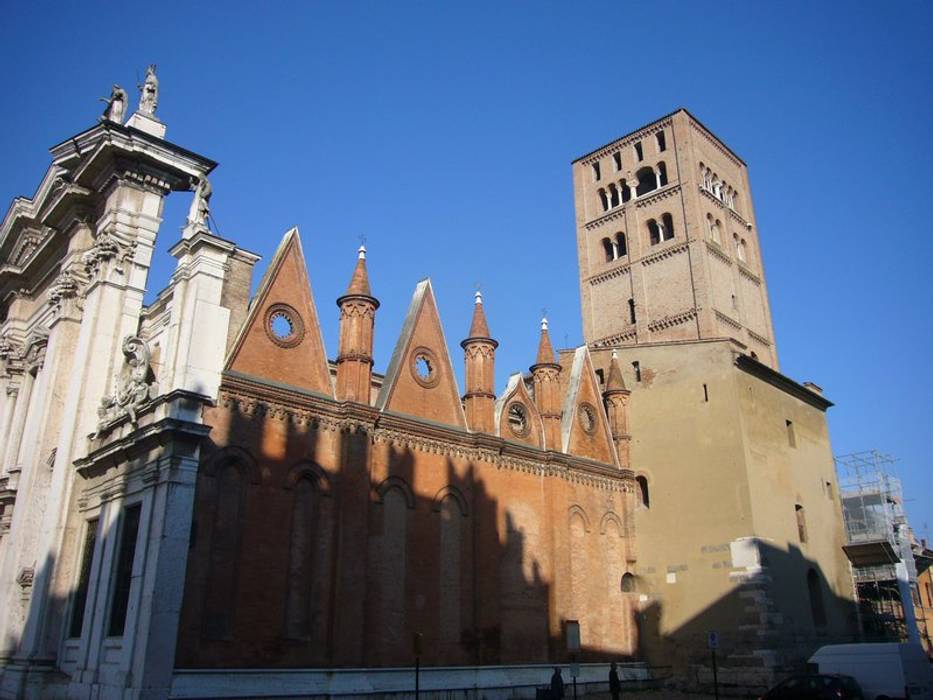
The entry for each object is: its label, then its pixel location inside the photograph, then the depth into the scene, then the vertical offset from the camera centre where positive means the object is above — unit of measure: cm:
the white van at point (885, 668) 1884 +0
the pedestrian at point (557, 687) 1911 -36
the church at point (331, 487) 1720 +452
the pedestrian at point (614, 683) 1961 -30
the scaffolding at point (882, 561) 2908 +356
